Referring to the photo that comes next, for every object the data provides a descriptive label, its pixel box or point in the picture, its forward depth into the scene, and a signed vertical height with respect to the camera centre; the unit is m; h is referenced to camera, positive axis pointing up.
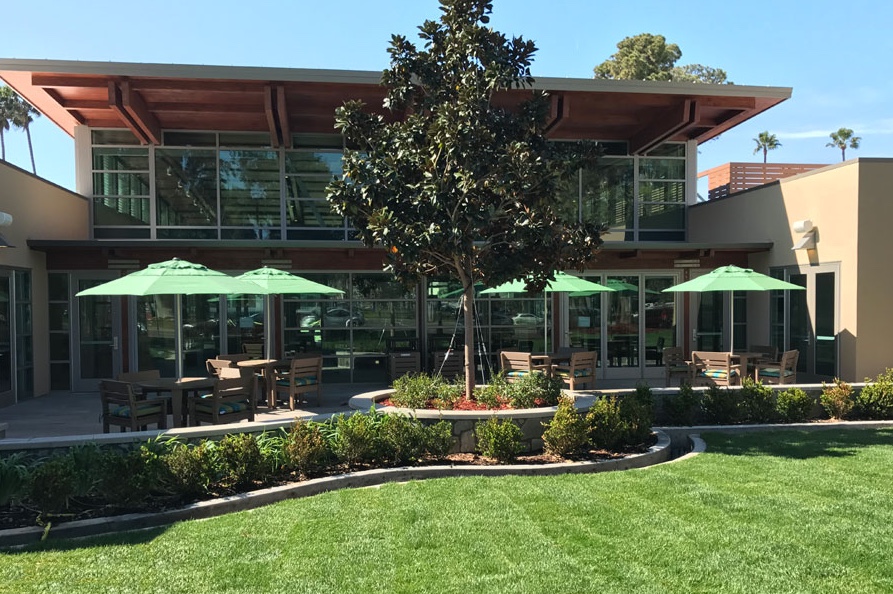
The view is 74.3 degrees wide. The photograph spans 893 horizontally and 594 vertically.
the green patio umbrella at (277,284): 9.56 +0.06
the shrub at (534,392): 7.31 -1.33
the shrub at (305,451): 5.80 -1.62
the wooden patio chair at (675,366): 11.50 -1.59
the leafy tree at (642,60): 33.47 +13.19
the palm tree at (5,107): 50.41 +15.67
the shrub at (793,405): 8.39 -1.72
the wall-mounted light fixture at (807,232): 11.59 +1.03
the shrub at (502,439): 6.36 -1.66
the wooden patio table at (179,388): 7.51 -1.28
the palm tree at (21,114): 51.41 +15.35
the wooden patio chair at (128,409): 7.19 -1.52
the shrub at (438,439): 6.38 -1.66
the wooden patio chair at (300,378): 9.84 -1.57
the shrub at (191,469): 5.22 -1.62
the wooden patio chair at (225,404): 7.56 -1.53
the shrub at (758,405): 8.41 -1.71
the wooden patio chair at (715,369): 10.48 -1.52
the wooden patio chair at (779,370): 10.73 -1.58
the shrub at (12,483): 4.85 -1.61
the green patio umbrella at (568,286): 10.49 +0.00
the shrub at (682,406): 8.28 -1.71
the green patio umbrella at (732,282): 10.02 +0.05
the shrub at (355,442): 6.08 -1.61
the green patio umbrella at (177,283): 7.31 +0.06
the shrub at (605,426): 6.75 -1.61
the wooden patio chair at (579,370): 10.71 -1.56
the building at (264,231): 12.08 +1.30
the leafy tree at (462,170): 6.75 +1.38
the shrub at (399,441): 6.23 -1.64
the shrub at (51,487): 4.77 -1.61
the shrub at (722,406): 8.32 -1.72
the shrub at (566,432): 6.46 -1.61
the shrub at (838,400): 8.55 -1.69
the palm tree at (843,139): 53.25 +13.24
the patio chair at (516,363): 10.24 -1.38
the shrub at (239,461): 5.50 -1.63
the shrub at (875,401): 8.61 -1.71
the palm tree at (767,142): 53.25 +13.06
